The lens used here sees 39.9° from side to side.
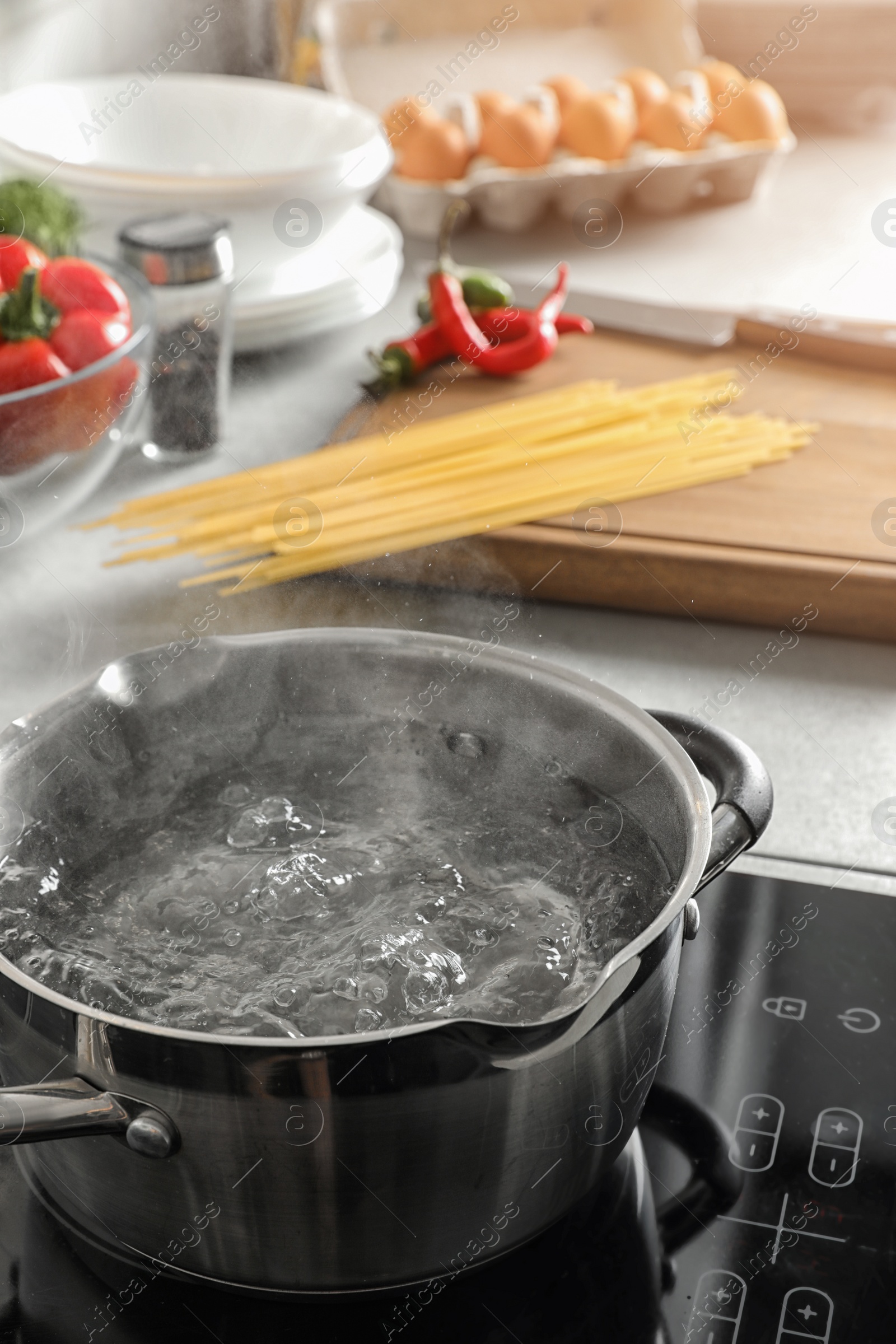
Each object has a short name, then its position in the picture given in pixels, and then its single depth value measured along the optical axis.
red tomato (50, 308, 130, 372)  0.97
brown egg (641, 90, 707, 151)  1.55
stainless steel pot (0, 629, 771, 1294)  0.40
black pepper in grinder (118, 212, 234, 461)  1.06
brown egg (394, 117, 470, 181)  1.46
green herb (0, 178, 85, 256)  1.09
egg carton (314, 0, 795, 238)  1.51
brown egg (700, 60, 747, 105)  1.61
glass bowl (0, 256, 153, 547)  0.90
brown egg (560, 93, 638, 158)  1.51
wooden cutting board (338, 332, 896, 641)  0.90
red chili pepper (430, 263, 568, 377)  1.17
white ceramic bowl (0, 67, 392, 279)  1.14
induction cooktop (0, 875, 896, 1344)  0.49
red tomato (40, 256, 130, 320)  1.00
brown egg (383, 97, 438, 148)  1.47
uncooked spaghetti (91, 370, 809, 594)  0.87
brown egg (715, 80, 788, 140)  1.54
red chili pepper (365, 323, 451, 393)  1.15
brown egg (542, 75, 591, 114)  1.60
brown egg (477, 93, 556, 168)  1.49
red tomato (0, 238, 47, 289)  1.03
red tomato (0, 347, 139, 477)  0.90
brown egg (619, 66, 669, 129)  1.59
